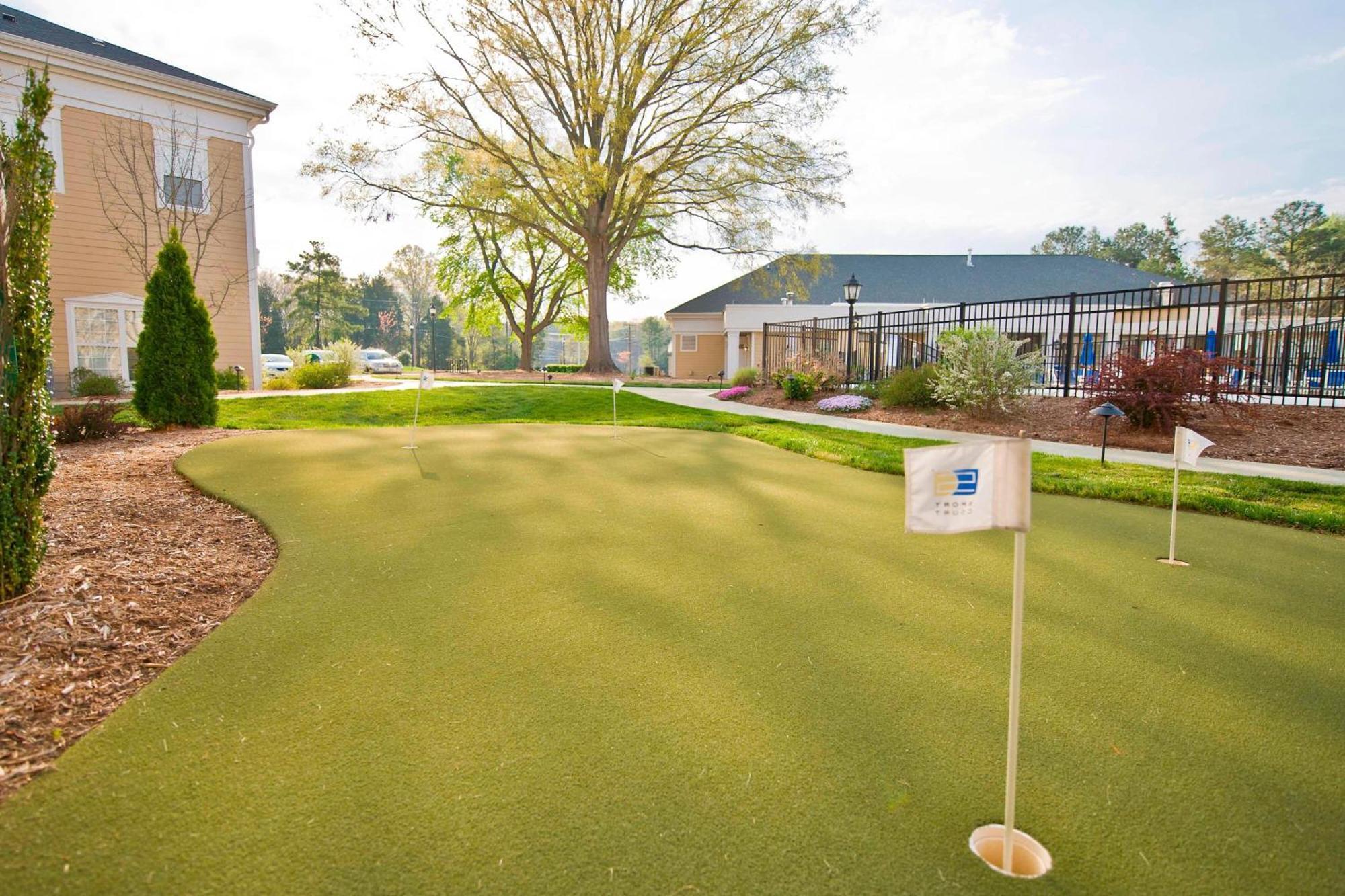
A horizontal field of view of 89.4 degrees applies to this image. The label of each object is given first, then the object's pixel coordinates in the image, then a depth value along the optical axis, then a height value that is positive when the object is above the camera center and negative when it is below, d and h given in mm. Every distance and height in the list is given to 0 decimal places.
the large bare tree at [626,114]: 19812 +8518
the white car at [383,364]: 34438 +1022
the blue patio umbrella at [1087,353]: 18309 +1118
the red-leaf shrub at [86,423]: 8102 -518
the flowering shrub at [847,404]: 13133 -281
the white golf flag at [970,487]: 1579 -232
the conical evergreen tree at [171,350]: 9016 +429
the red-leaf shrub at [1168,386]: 8492 +91
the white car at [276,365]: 29203 +831
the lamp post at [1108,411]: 6404 -182
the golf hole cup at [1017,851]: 1641 -1134
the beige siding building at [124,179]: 14297 +4555
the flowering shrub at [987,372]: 10398 +283
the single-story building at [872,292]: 29078 +4561
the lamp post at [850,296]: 16156 +2228
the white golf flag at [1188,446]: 3854 -300
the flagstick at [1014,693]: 1593 -744
